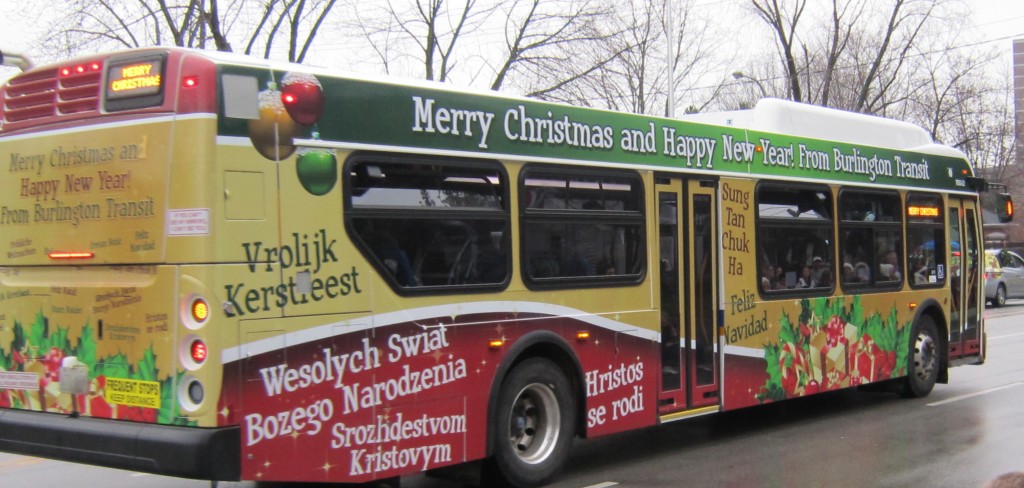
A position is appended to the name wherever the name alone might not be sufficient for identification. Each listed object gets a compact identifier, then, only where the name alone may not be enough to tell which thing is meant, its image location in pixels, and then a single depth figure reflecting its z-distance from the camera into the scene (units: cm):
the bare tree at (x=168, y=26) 2222
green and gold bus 605
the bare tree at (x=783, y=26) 3728
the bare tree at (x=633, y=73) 2706
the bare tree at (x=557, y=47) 2655
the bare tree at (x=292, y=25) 2441
